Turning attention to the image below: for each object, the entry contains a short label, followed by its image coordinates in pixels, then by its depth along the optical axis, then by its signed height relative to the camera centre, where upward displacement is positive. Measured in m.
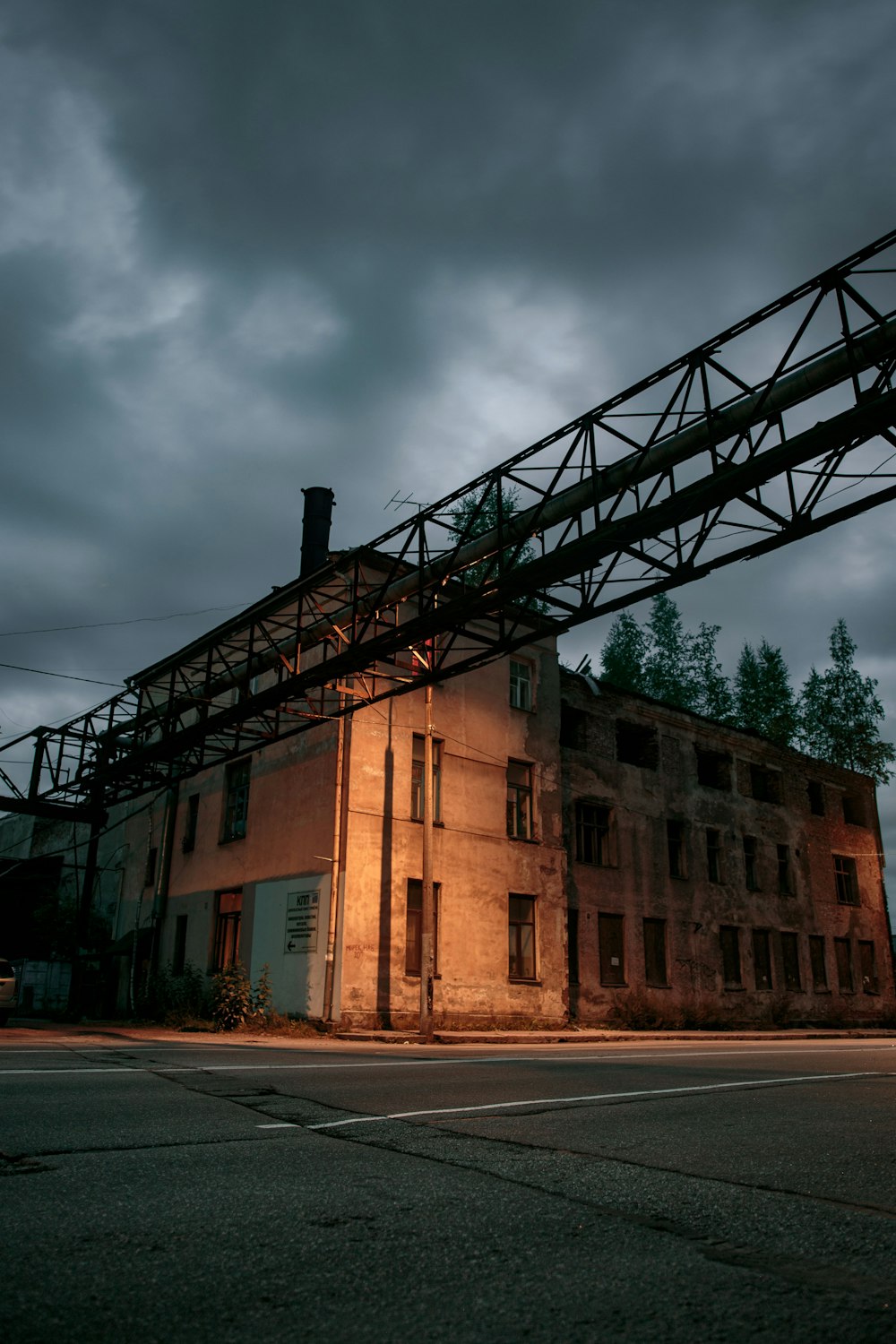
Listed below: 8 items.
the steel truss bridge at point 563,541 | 10.77 +6.00
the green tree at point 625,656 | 45.19 +14.57
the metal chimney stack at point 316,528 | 25.91 +11.64
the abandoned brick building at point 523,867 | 20.86 +2.58
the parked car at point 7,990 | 18.50 -0.53
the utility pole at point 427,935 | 18.78 +0.61
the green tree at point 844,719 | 43.31 +11.34
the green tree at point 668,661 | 44.34 +14.10
